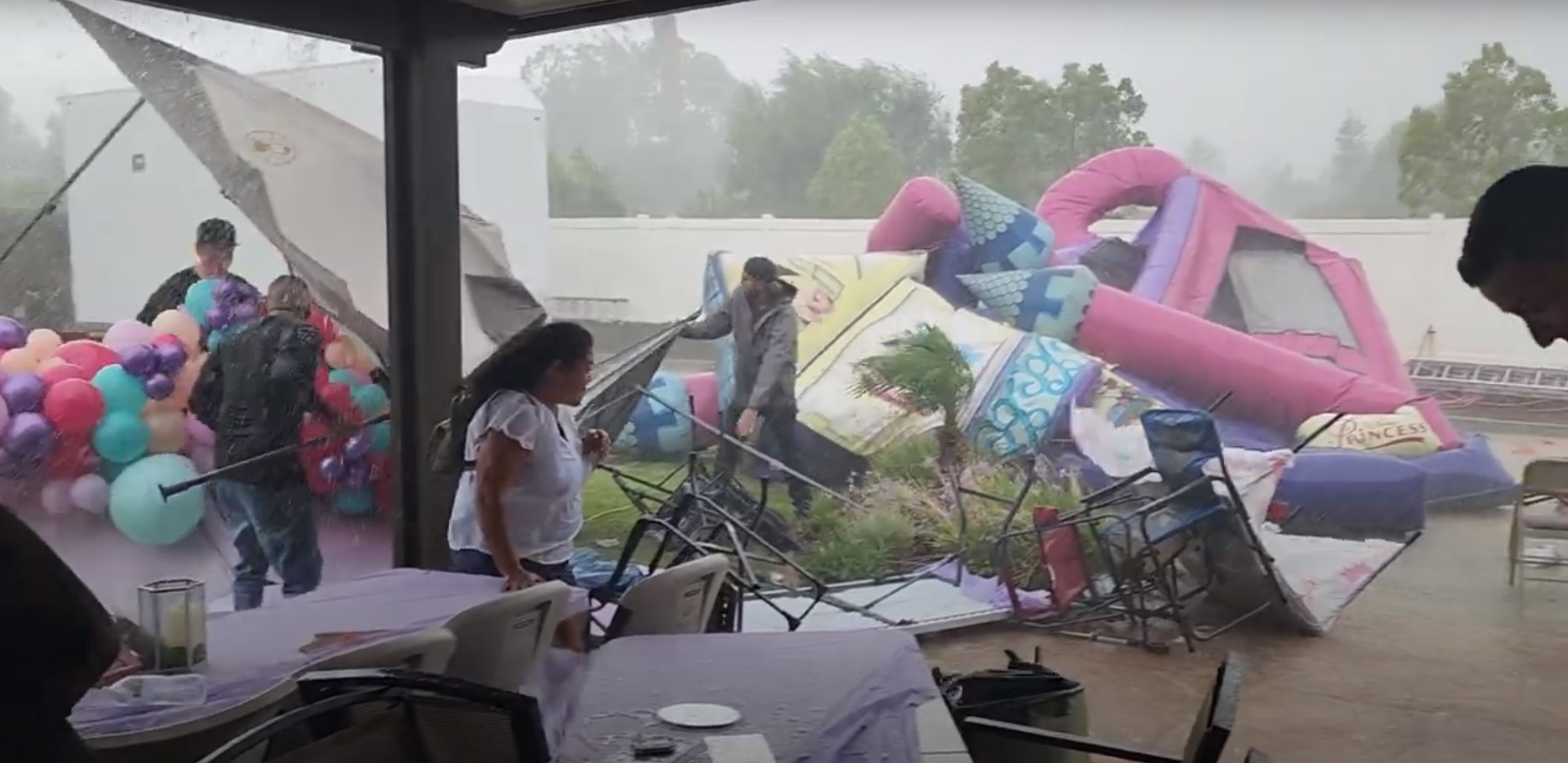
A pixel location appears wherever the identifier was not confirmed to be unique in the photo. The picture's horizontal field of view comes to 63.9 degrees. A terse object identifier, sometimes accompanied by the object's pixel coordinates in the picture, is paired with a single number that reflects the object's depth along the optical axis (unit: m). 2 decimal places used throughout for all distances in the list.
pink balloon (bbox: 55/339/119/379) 3.42
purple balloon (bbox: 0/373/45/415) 3.26
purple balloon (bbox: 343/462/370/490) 3.88
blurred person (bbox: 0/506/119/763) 1.40
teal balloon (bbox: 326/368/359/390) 3.85
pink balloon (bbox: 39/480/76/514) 3.32
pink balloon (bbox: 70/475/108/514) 3.38
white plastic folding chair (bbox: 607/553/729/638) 2.64
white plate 1.93
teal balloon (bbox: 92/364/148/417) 3.44
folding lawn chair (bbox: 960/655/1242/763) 1.73
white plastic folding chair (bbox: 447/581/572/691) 2.32
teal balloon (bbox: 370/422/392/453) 3.91
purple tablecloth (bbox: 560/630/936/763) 1.86
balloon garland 3.31
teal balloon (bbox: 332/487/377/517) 3.89
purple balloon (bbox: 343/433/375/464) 3.88
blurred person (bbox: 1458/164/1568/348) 1.36
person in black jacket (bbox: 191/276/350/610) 3.66
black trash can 2.43
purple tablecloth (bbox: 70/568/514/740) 1.93
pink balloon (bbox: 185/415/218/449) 3.61
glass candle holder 2.14
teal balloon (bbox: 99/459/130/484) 3.43
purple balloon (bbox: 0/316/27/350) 3.29
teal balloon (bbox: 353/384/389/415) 3.90
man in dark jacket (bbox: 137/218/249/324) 3.68
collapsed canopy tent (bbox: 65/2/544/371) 3.65
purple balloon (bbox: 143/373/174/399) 3.53
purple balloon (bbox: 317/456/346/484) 3.82
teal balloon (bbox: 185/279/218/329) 3.70
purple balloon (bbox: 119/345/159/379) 3.52
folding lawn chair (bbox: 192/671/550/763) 1.66
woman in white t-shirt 2.76
